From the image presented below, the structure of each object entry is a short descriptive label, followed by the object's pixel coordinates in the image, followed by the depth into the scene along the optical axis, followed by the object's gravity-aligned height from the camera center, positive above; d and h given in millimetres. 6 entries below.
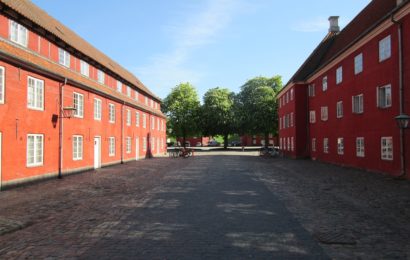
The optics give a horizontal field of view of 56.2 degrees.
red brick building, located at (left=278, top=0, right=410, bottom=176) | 17938 +2883
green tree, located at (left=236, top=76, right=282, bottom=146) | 61688 +5558
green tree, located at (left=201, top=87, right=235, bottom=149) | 67750 +4828
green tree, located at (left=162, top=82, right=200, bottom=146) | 68688 +5450
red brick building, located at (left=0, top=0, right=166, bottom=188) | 15039 +2025
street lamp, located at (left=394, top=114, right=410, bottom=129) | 16344 +821
